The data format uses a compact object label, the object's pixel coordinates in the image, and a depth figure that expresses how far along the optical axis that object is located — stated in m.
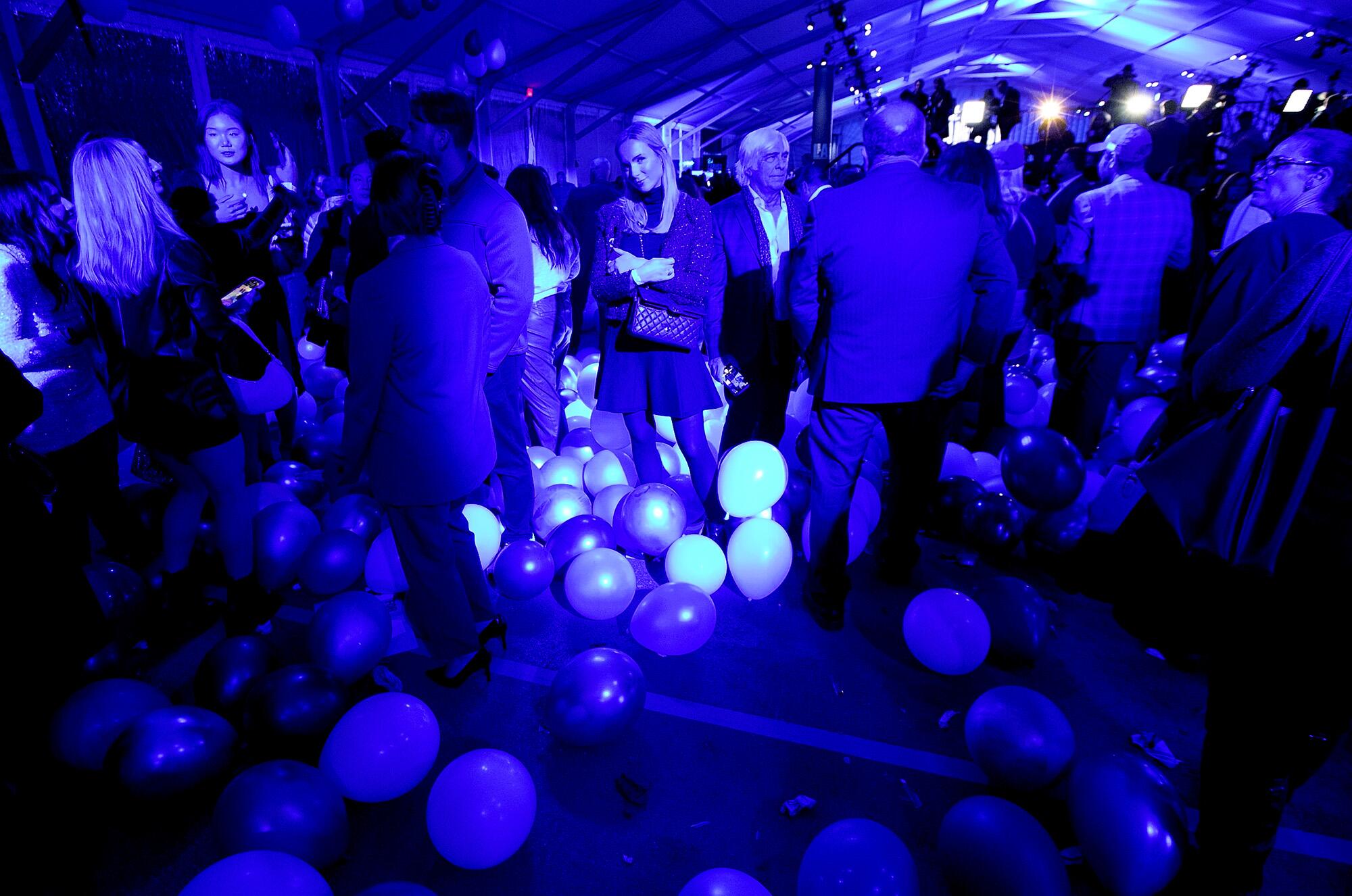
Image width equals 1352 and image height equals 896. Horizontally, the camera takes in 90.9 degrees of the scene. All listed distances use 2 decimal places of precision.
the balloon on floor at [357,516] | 2.92
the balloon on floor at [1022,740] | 1.79
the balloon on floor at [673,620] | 2.30
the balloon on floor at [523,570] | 2.65
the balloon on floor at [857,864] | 1.34
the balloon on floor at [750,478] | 2.81
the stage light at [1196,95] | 11.90
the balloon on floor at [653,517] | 2.74
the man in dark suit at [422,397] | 1.79
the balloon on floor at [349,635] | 2.19
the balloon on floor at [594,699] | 1.90
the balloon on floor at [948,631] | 2.23
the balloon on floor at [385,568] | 2.68
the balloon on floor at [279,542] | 2.69
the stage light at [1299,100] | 8.31
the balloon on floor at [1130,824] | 1.48
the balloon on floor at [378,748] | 1.71
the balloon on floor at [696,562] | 2.62
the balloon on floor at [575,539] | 2.78
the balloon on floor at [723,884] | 1.35
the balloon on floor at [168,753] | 1.67
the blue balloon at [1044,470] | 2.91
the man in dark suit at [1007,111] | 11.45
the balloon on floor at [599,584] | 2.50
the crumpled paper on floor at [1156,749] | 2.01
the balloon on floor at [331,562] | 2.67
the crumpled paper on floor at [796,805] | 1.83
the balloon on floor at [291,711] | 1.84
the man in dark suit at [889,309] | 2.16
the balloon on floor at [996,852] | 1.38
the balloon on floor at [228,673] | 2.01
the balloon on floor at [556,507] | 3.04
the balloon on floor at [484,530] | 2.76
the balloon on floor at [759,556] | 2.60
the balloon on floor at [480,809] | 1.57
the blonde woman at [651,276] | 2.52
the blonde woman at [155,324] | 1.96
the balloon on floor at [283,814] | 1.48
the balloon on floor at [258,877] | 1.21
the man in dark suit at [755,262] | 2.90
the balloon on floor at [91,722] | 1.81
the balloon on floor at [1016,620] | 2.29
